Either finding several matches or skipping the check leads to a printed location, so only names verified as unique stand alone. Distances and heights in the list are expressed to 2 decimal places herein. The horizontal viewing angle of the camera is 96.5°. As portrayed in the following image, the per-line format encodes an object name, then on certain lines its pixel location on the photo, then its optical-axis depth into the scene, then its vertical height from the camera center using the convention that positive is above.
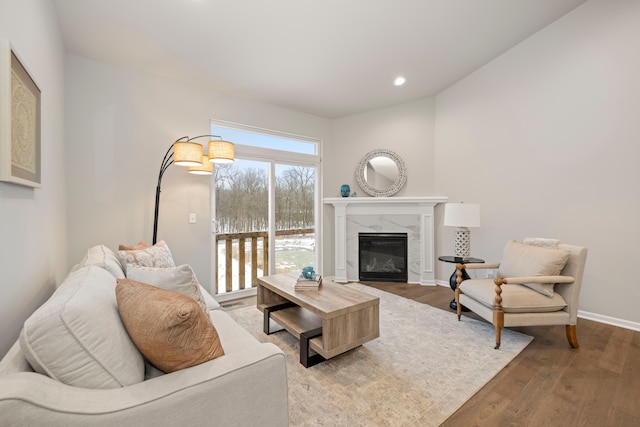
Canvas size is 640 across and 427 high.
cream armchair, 2.45 -0.72
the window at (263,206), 3.91 +0.10
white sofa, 0.76 -0.58
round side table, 3.40 -0.60
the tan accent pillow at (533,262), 2.49 -0.46
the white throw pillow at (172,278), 1.55 -0.36
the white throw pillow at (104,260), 1.73 -0.31
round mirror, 4.77 +0.68
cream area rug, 1.72 -1.19
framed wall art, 1.12 +0.42
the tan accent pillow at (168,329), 1.02 -0.43
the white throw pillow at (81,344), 0.88 -0.43
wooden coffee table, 2.14 -0.90
